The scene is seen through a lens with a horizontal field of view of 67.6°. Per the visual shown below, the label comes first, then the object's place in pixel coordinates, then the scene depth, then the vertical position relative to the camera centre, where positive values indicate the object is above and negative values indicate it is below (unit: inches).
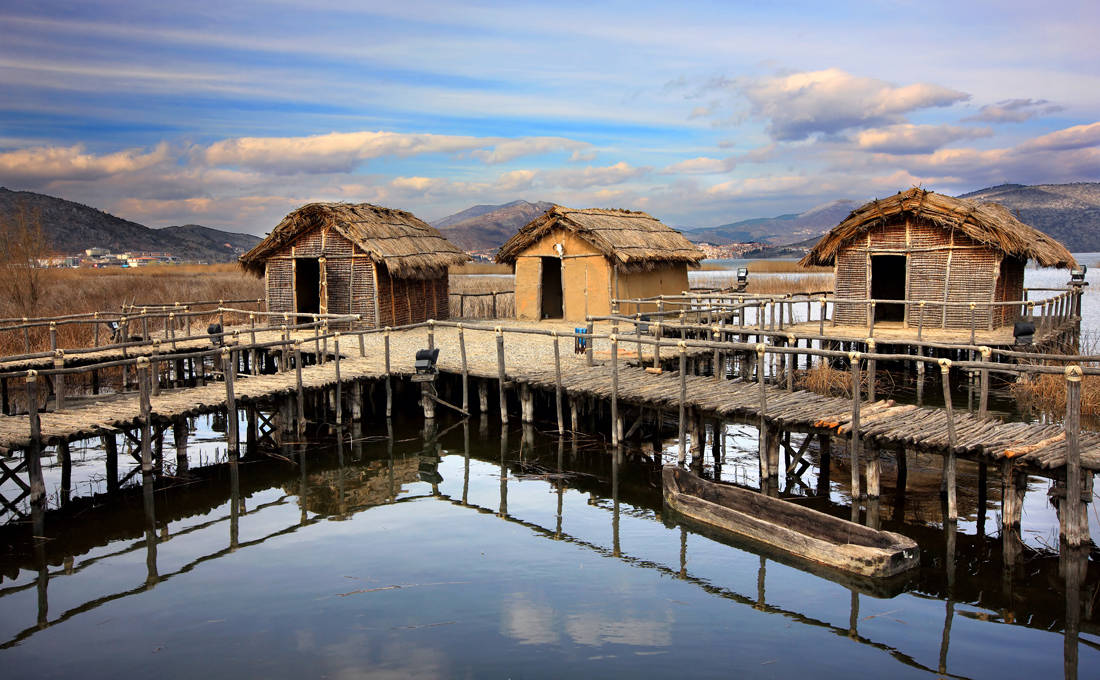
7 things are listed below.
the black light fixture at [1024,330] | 698.8 -48.1
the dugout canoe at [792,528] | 355.6 -119.3
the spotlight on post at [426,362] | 676.7 -68.6
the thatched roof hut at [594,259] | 983.0 +23.6
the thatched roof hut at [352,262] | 964.0 +21.5
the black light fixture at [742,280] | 1068.5 -5.0
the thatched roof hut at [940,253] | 825.5 +22.0
